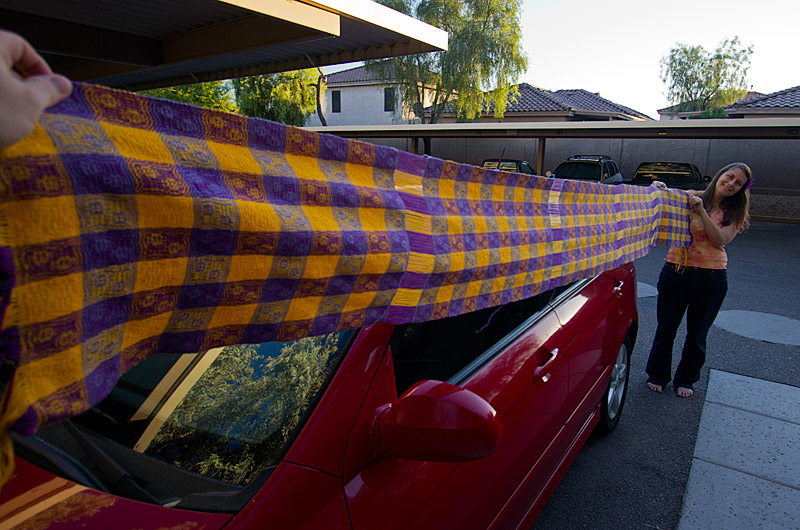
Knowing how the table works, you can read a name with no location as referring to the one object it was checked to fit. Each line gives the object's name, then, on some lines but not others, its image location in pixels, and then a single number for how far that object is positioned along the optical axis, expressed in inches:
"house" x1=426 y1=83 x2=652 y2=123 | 1254.9
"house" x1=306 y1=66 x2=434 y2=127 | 1446.9
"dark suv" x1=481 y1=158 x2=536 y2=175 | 727.4
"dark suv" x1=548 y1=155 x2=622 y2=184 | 653.9
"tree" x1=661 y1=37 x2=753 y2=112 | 1785.2
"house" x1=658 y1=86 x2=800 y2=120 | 930.7
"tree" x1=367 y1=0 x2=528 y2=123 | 1103.6
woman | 147.9
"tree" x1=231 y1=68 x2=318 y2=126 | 1140.5
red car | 45.4
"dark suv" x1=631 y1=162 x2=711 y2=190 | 657.6
